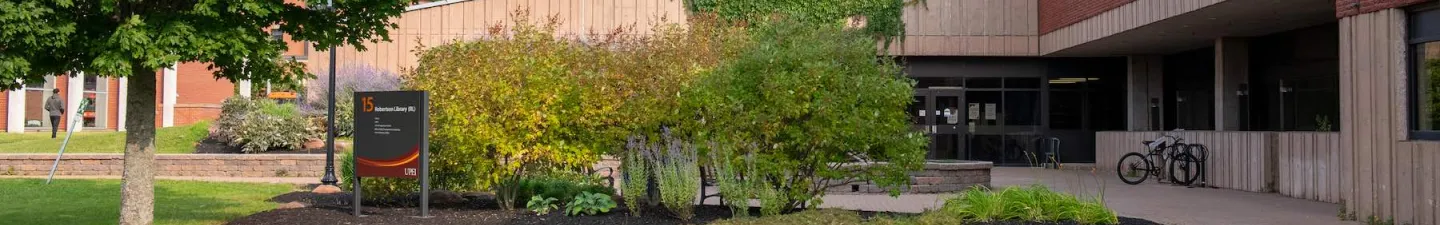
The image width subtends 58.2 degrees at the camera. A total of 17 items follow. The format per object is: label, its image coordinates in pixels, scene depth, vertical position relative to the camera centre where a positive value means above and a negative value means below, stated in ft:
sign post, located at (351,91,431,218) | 34.79 -0.25
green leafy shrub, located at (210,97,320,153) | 74.28 +0.01
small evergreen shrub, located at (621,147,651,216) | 34.47 -1.42
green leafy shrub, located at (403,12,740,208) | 35.91 +0.69
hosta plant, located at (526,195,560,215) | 36.58 -2.23
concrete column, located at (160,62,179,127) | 124.36 +1.91
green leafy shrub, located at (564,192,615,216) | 35.63 -2.14
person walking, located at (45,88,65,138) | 92.32 +1.27
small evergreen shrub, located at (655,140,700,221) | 33.53 -1.44
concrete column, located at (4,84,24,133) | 109.50 +1.04
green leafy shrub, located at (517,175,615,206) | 38.73 -1.84
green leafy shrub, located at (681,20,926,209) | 33.40 +0.33
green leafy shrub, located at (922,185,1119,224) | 32.96 -2.04
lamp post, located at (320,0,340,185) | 46.85 -0.98
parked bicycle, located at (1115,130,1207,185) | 57.98 -1.56
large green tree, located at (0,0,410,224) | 27.22 +1.91
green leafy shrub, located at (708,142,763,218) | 33.73 -1.44
